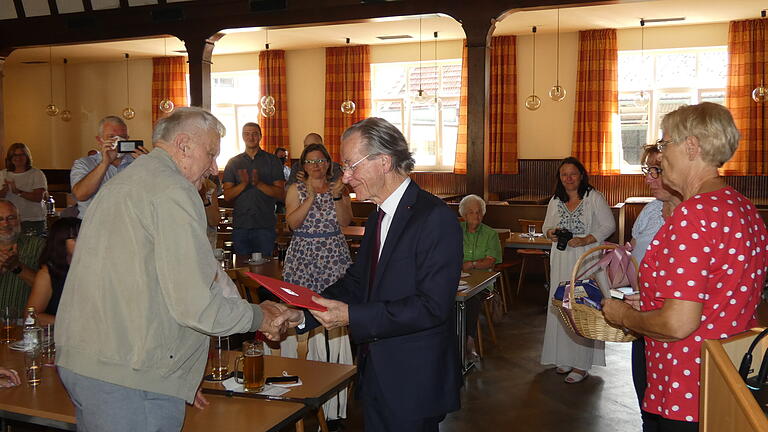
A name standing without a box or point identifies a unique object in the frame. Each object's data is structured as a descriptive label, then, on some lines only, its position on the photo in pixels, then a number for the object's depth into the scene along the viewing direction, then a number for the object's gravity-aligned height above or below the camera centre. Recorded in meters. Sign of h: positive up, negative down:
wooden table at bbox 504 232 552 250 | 7.65 -1.02
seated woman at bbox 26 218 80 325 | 3.80 -0.61
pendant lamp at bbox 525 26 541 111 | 12.16 +0.72
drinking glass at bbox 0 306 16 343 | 3.53 -0.83
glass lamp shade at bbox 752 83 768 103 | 11.08 +0.73
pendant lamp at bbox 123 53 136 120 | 17.05 +1.41
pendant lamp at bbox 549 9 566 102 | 11.98 +0.85
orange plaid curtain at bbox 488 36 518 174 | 13.88 +0.76
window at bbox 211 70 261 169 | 16.42 +1.05
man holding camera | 4.70 -0.09
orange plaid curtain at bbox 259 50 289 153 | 15.58 +0.98
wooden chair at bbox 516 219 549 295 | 8.84 -1.38
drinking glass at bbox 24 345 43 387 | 2.86 -0.85
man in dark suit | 2.32 -0.49
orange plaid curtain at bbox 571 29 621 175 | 13.17 +0.83
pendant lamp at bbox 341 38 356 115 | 15.03 +1.50
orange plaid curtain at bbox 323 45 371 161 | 14.99 +1.25
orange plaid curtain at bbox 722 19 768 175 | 12.19 +0.87
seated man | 4.23 -0.67
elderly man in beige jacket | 2.03 -0.42
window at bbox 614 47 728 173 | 12.91 +1.03
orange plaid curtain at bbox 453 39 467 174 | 14.08 +0.35
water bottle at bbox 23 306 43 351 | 3.05 -0.77
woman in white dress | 5.62 -0.72
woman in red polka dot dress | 2.09 -0.36
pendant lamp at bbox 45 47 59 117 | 14.98 +1.68
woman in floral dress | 4.79 -0.53
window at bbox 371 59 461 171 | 14.77 +0.82
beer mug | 2.71 -0.81
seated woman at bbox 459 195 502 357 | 6.05 -0.80
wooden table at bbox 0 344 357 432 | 2.43 -0.89
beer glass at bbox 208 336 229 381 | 2.88 -0.85
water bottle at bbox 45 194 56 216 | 8.22 -0.63
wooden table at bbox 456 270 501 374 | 5.03 -1.01
